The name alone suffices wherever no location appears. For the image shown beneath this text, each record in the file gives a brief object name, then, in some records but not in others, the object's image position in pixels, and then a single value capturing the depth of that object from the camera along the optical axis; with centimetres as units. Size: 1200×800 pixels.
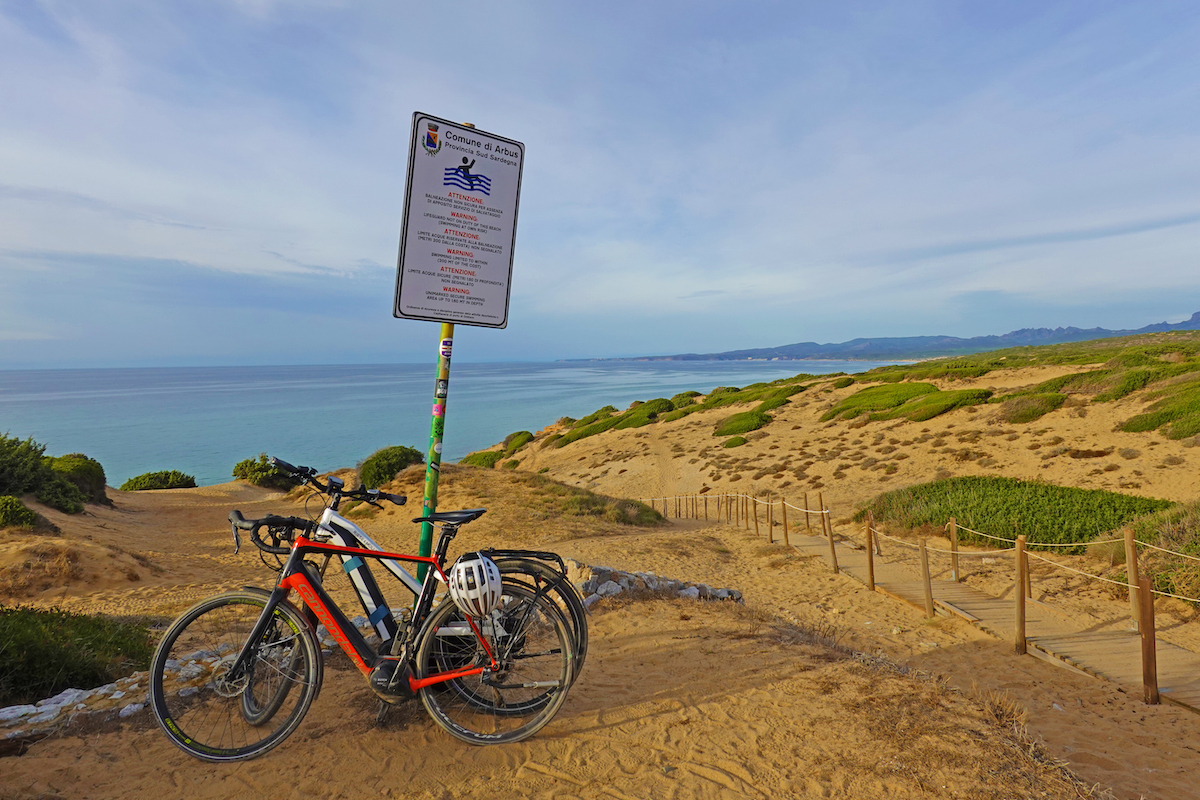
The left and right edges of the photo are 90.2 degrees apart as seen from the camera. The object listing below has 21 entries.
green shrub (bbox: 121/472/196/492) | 2845
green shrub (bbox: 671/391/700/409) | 4698
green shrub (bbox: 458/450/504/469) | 3709
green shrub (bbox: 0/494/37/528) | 1068
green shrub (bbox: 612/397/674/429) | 4072
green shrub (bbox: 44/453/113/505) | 1875
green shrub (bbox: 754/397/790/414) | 3648
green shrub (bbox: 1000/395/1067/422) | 2356
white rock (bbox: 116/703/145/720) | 347
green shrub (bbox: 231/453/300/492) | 2945
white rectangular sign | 369
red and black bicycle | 303
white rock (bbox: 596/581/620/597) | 634
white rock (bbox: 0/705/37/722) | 322
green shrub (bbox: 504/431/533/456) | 4124
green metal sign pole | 373
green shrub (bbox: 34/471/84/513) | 1475
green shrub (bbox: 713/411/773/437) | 3303
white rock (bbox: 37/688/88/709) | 349
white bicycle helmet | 289
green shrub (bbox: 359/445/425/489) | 2047
